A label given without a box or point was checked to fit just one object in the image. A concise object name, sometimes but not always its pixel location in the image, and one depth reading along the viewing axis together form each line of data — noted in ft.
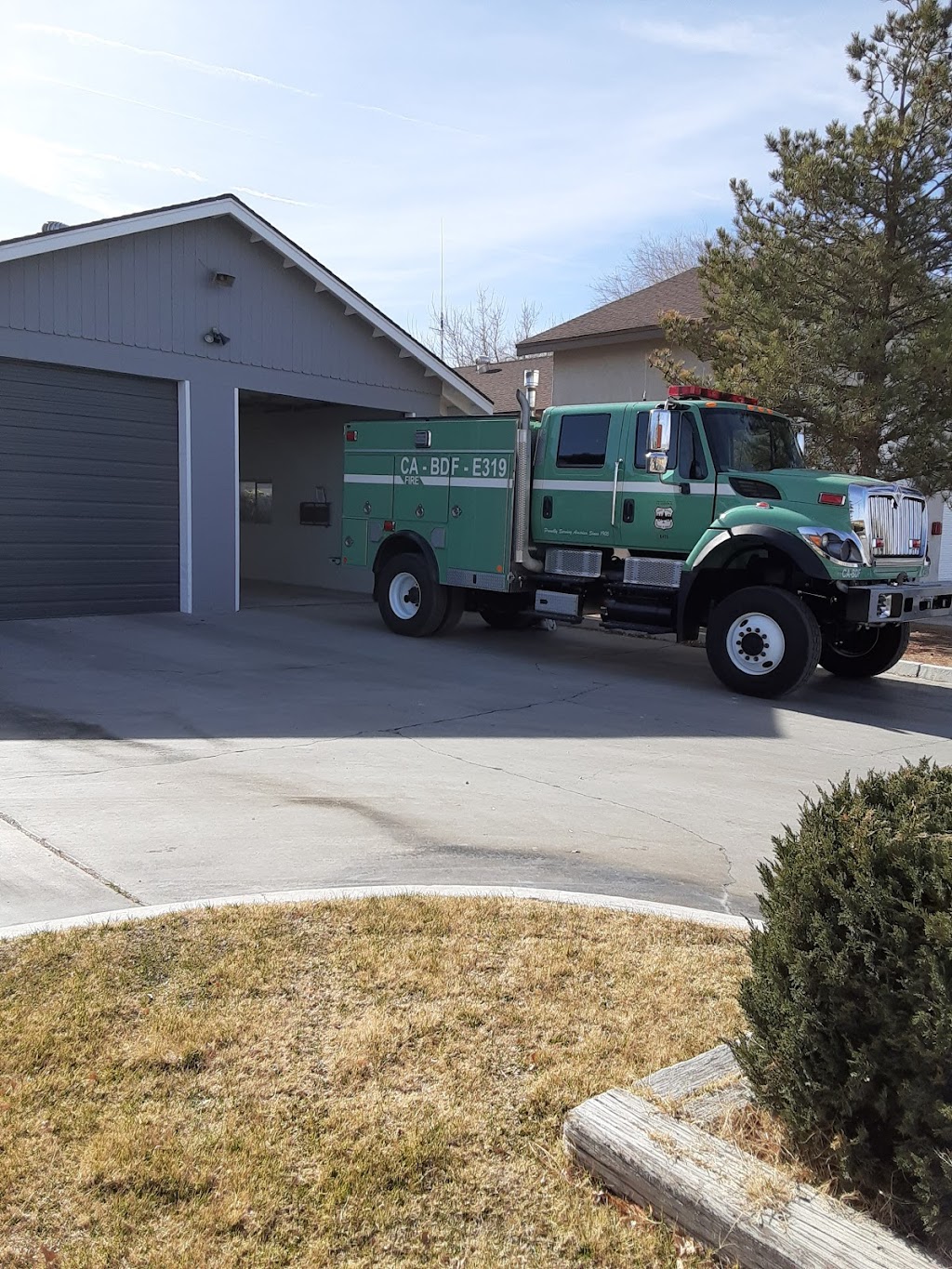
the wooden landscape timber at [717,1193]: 7.89
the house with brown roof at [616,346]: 69.92
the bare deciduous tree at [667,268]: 165.89
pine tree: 43.50
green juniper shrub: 7.93
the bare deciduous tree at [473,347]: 192.54
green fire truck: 32.73
